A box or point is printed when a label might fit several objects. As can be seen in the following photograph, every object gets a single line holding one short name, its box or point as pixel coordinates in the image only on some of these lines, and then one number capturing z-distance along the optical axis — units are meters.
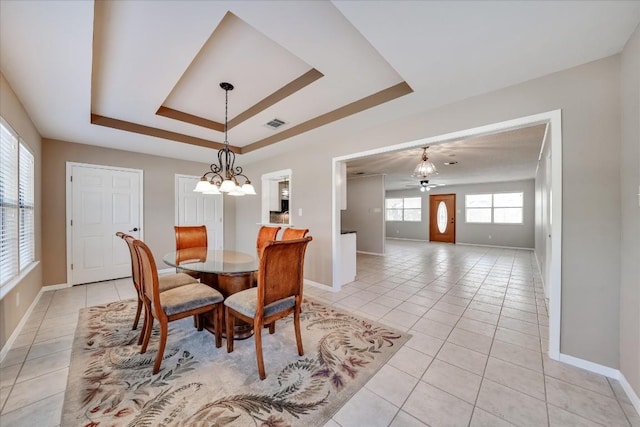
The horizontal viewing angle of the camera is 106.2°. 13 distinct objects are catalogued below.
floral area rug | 1.41
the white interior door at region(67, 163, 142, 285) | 3.94
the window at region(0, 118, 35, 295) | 2.07
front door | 9.53
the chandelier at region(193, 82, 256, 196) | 2.48
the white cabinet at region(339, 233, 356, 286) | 4.02
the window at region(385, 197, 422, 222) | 10.40
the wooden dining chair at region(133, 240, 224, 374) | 1.78
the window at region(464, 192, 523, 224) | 8.17
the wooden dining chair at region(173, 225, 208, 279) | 3.34
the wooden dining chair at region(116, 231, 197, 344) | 2.14
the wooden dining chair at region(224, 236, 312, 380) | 1.75
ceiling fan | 6.92
